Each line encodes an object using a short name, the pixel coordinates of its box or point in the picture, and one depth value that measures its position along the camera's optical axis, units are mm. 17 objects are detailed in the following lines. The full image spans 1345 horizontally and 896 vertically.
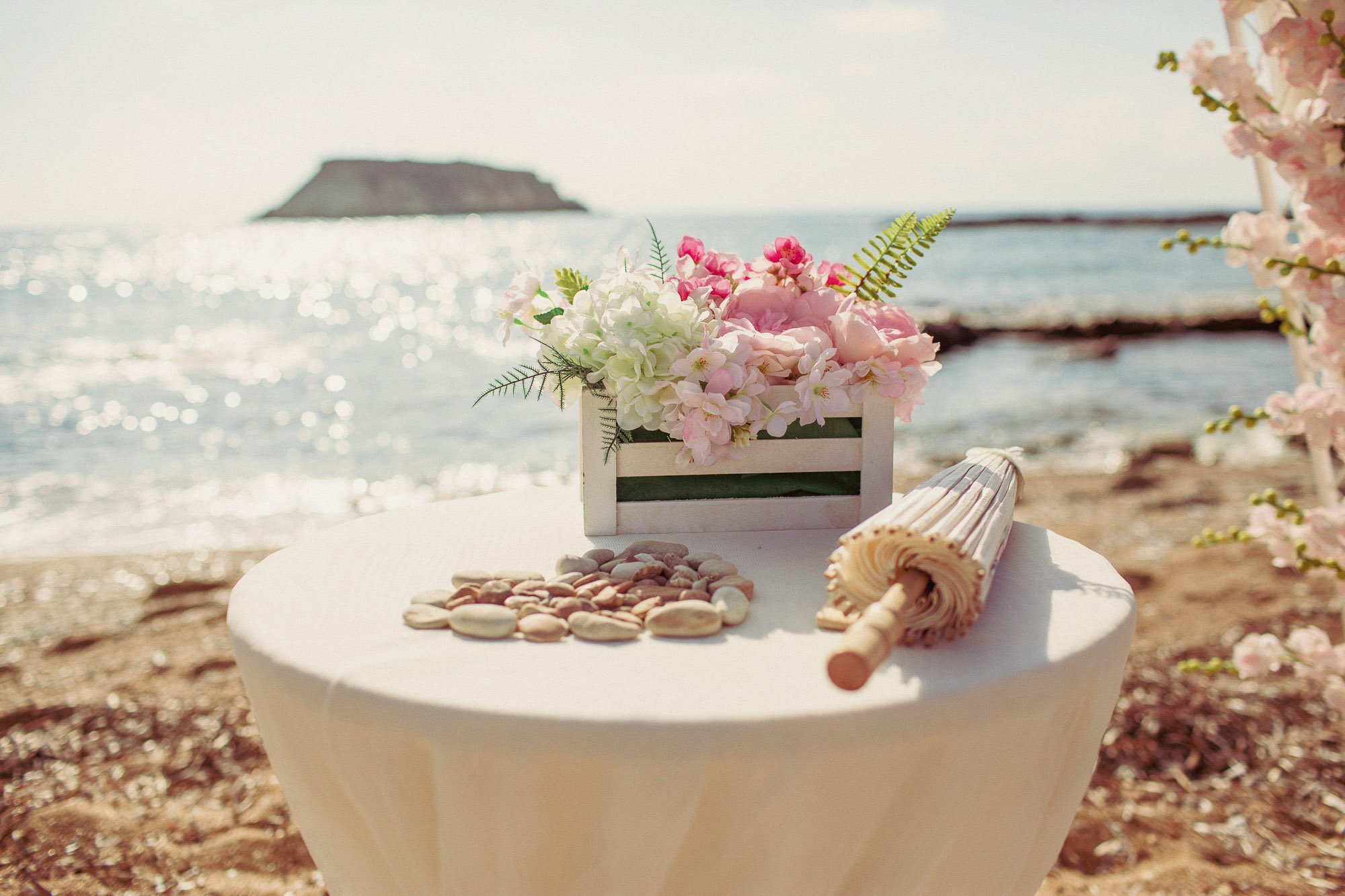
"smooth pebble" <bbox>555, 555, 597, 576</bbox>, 1444
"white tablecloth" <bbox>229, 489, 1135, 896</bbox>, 979
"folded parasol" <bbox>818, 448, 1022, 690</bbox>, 1061
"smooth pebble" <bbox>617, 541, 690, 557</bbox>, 1533
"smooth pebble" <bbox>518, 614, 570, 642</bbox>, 1199
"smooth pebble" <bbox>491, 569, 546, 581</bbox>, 1397
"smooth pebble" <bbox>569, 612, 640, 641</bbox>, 1200
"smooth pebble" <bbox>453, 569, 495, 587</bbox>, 1377
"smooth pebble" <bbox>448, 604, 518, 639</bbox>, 1206
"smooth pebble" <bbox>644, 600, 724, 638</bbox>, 1216
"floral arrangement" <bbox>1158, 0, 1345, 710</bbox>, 1247
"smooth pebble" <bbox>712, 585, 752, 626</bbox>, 1259
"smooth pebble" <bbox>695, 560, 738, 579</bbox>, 1426
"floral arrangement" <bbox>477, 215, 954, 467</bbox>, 1550
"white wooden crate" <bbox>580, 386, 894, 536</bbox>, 1692
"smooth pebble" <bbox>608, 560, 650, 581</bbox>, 1393
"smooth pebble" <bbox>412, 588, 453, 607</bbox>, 1308
